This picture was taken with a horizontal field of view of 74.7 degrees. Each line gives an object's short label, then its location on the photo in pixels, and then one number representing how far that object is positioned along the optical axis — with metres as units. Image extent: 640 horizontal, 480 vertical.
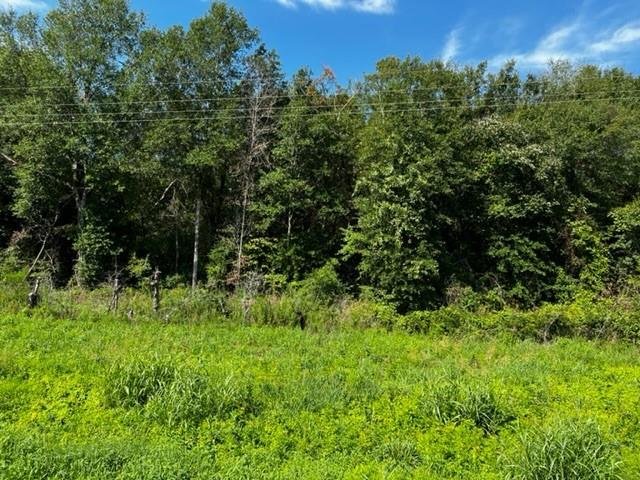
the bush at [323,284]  14.78
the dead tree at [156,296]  10.88
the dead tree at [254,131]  16.75
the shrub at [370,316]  11.23
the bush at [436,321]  10.80
